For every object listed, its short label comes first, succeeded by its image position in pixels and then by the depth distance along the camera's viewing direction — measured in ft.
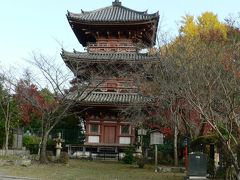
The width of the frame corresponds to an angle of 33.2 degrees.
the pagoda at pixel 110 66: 102.06
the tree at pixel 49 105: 83.20
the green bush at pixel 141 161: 82.17
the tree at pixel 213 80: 49.63
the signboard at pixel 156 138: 85.25
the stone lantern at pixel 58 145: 99.38
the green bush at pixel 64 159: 82.89
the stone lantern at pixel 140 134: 97.11
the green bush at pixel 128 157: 92.94
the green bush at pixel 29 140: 121.08
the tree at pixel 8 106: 110.52
